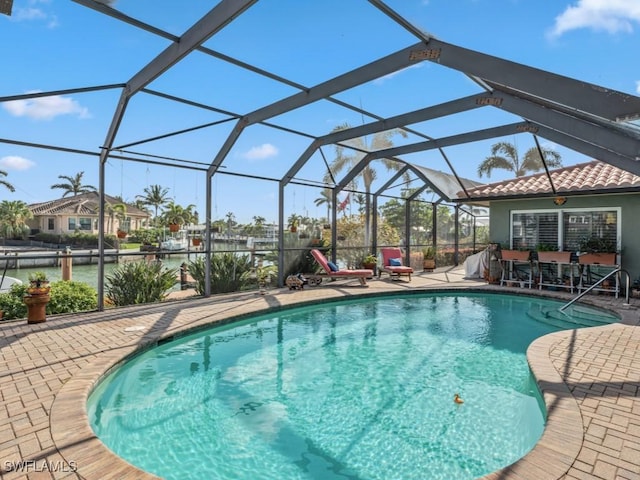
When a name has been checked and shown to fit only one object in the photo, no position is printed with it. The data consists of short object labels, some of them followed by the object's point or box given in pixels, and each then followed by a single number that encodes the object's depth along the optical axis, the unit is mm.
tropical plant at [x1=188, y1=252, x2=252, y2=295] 9562
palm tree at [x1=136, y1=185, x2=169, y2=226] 46031
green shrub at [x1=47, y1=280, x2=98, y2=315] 7184
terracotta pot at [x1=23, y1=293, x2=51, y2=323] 6016
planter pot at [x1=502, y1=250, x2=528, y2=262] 10406
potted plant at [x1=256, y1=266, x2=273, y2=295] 10070
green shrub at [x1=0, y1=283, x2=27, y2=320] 6879
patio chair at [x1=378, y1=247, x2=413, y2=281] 11805
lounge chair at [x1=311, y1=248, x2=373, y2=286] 10625
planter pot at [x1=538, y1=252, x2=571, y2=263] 9670
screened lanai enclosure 4438
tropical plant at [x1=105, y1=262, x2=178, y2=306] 8234
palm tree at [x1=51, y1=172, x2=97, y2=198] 48750
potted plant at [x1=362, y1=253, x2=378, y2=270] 12477
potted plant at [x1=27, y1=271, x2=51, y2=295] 6004
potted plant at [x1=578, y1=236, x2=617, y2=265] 9016
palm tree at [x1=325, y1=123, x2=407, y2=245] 17719
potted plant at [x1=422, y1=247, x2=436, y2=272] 14562
